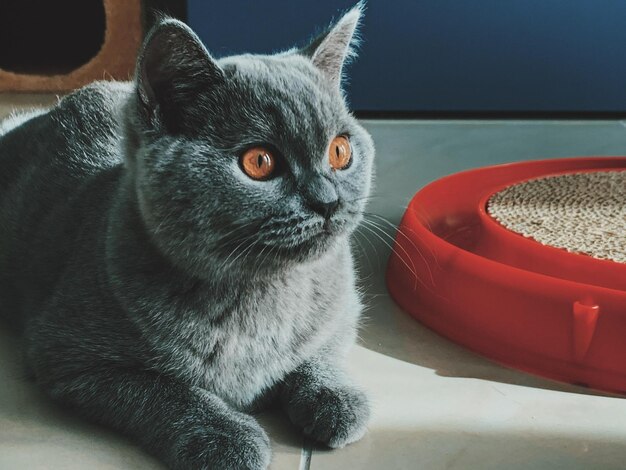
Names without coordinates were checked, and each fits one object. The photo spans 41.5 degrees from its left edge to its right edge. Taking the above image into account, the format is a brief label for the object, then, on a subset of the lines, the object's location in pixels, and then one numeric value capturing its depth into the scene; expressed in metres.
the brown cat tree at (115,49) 2.48
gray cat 0.93
